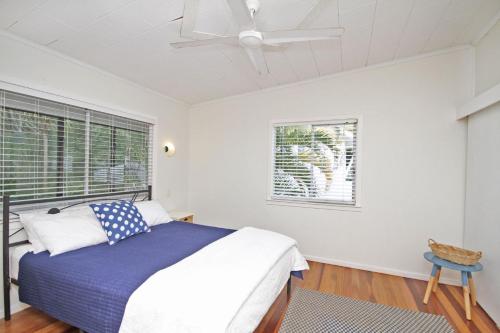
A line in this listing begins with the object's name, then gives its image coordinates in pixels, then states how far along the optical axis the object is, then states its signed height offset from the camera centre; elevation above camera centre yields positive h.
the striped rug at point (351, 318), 2.07 -1.34
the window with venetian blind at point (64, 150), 2.20 +0.10
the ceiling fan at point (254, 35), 1.55 +0.86
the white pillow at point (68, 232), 2.04 -0.62
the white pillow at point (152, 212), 2.93 -0.62
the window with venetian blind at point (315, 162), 3.40 +0.04
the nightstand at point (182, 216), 3.54 -0.78
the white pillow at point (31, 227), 2.06 -0.58
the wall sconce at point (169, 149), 3.78 +0.19
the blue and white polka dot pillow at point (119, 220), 2.35 -0.58
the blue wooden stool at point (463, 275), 2.25 -1.03
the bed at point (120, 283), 1.39 -0.79
